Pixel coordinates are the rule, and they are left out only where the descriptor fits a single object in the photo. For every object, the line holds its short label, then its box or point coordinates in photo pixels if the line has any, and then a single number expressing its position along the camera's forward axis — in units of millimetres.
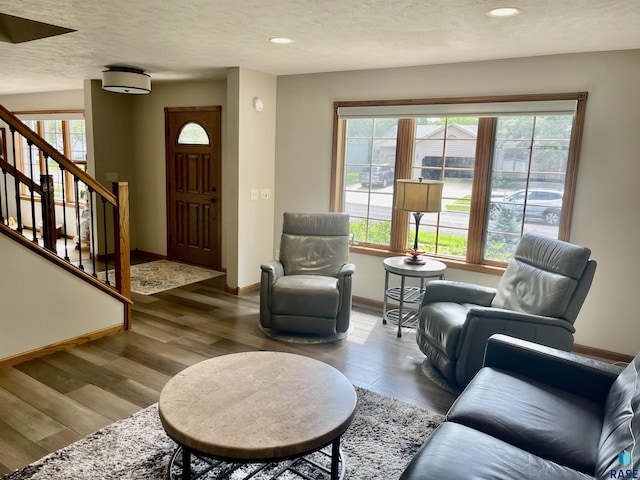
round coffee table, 1739
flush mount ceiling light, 4859
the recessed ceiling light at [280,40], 3445
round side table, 3879
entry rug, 5246
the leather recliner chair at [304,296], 3824
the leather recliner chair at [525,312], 2926
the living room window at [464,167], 3867
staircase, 3221
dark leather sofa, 1597
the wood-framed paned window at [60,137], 7371
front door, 5840
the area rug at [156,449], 2184
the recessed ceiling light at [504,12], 2631
